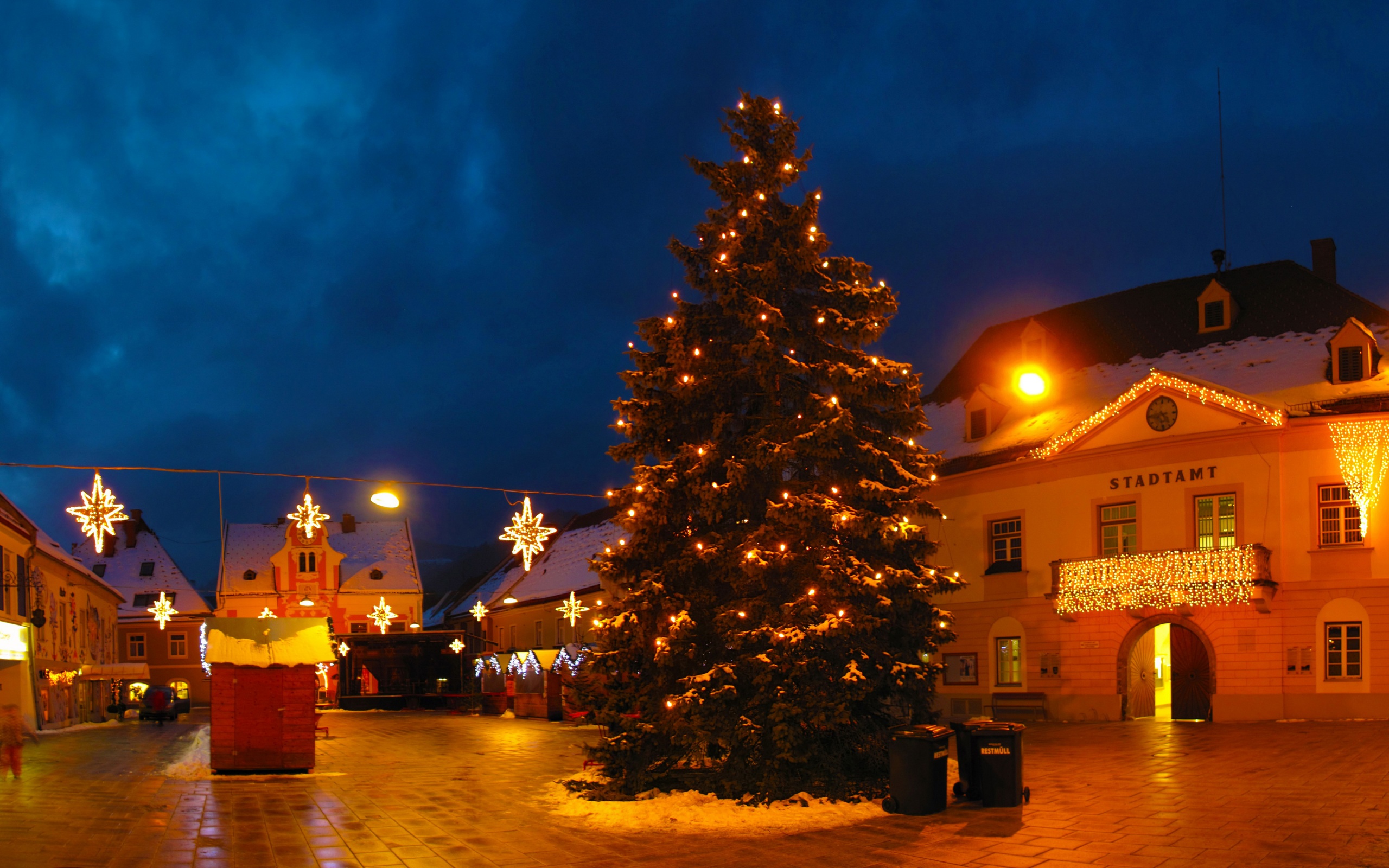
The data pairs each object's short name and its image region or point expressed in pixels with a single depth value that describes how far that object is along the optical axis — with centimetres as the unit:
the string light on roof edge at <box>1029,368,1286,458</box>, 2459
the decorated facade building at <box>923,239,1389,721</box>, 2392
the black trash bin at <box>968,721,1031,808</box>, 1359
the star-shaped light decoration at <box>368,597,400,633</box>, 4934
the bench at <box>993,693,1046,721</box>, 2800
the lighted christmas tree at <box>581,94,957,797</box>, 1459
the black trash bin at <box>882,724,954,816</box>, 1341
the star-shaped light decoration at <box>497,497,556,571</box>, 2045
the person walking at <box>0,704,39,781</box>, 1830
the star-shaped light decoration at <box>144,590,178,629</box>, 3419
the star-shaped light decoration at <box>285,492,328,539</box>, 2160
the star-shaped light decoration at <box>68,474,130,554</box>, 1725
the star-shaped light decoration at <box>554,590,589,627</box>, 3828
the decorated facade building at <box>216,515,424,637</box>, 6431
